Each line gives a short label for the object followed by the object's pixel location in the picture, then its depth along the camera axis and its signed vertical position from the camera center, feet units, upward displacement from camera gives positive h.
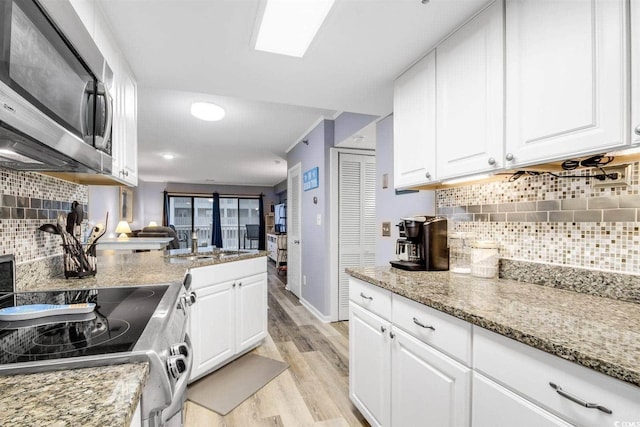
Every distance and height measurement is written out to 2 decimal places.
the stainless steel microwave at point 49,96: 2.37 +1.11
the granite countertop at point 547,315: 2.40 -1.05
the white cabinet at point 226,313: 7.30 -2.48
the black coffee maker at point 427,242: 6.11 -0.55
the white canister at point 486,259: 5.41 -0.76
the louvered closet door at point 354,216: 12.23 -0.09
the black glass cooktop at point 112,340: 2.36 -1.07
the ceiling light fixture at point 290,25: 4.54 +2.87
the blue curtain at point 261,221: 34.35 -0.74
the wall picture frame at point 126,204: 25.09 +0.83
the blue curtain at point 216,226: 33.04 -1.21
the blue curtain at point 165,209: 30.68 +0.51
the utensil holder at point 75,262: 5.36 -0.79
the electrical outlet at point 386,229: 9.29 -0.45
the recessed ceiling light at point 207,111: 10.62 +3.48
